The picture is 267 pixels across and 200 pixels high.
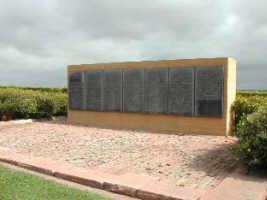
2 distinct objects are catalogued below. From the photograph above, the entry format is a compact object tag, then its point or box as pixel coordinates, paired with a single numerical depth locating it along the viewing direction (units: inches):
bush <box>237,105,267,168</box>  171.9
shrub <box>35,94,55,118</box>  480.2
